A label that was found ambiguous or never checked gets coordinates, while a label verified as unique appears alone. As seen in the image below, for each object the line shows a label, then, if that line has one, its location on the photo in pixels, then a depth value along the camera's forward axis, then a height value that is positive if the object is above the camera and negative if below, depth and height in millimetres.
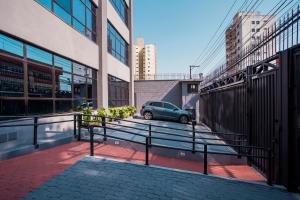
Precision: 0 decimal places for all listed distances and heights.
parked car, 18031 -1102
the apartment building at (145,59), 65419 +12730
